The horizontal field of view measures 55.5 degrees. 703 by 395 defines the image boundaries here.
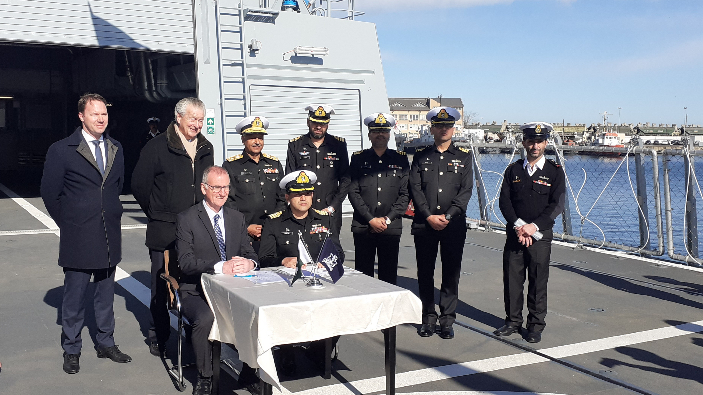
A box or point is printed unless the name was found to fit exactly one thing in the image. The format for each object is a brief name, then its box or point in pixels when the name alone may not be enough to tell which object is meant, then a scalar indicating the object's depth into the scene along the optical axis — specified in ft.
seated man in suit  14.08
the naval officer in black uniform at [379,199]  19.61
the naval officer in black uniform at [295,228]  15.99
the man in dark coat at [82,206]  15.74
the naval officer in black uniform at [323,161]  20.39
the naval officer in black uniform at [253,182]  18.60
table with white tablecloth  11.48
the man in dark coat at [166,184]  16.61
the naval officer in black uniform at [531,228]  18.75
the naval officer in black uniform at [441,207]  19.29
